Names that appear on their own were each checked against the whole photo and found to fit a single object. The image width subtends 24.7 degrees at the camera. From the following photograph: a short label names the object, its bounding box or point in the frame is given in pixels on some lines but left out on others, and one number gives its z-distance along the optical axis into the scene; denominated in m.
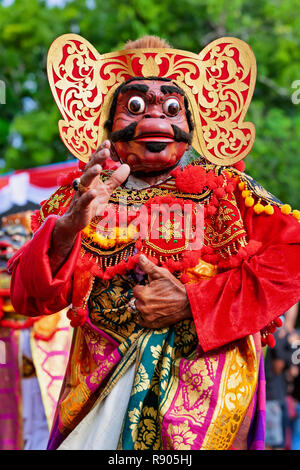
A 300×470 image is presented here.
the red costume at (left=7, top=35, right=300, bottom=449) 2.93
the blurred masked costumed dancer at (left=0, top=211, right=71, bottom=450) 5.86
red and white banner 7.32
